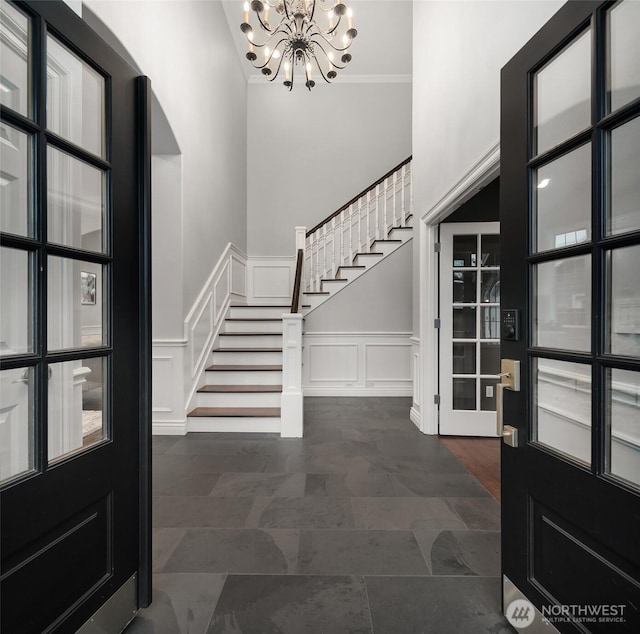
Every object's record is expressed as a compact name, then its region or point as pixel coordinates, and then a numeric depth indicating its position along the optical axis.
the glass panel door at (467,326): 3.27
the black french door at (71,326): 0.90
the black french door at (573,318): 0.90
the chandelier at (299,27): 2.99
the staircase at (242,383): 3.39
